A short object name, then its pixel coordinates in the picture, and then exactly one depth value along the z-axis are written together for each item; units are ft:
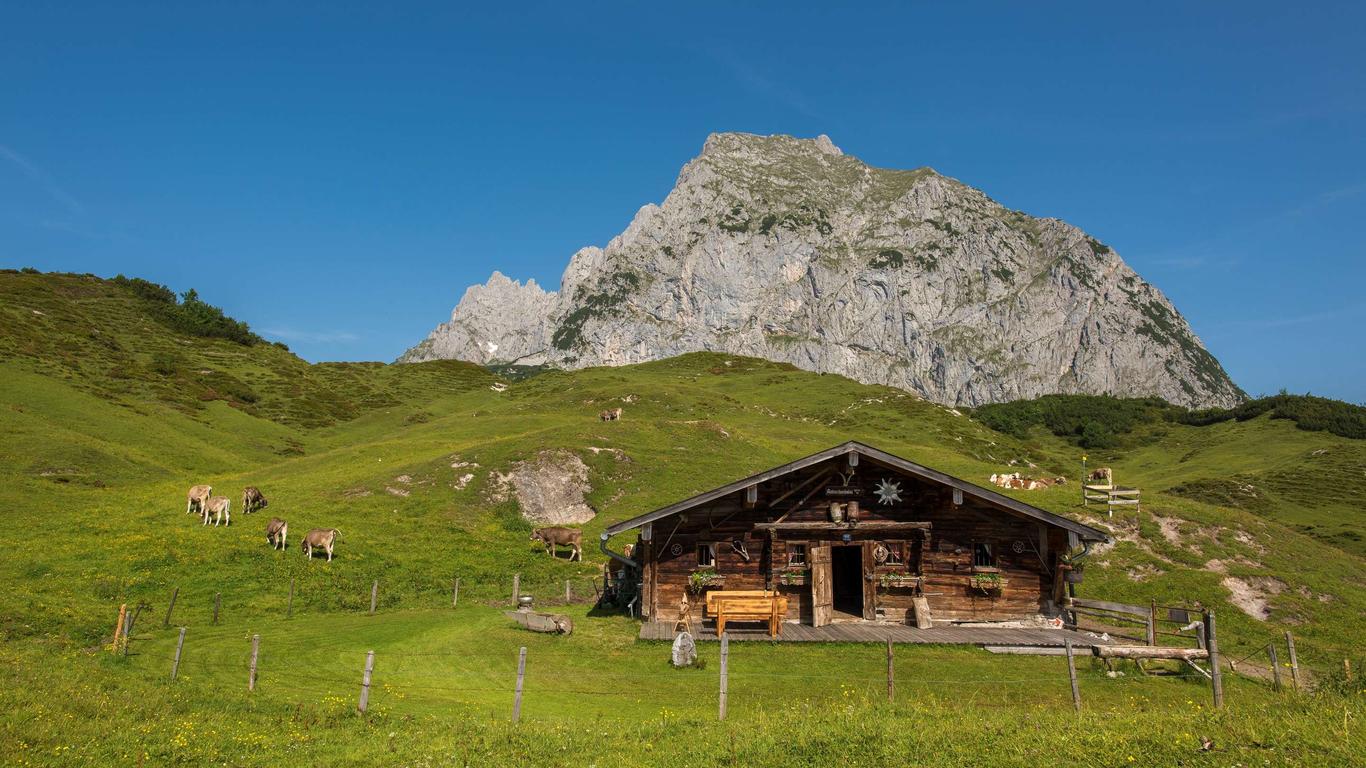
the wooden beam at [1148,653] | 63.87
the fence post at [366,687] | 50.27
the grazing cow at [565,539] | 135.23
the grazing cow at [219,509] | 126.05
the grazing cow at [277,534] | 118.01
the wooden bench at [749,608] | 81.05
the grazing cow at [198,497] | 131.34
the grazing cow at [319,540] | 115.75
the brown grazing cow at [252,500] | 137.59
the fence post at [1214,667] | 48.01
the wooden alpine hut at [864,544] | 88.02
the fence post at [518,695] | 48.26
